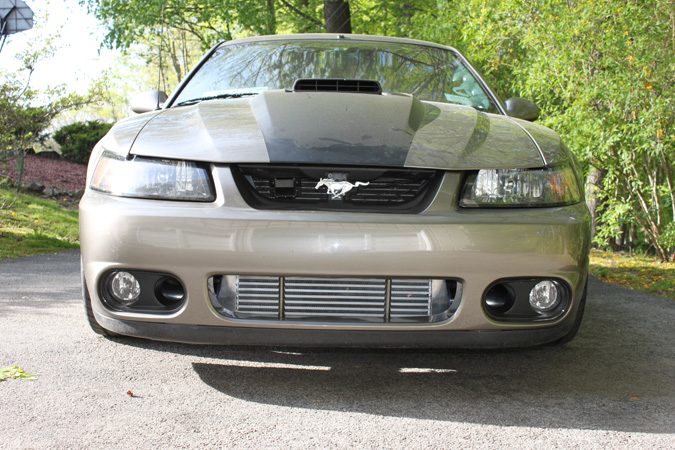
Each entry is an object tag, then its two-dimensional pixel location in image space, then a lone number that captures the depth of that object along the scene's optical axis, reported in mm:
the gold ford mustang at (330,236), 2258
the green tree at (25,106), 7797
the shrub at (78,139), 17469
